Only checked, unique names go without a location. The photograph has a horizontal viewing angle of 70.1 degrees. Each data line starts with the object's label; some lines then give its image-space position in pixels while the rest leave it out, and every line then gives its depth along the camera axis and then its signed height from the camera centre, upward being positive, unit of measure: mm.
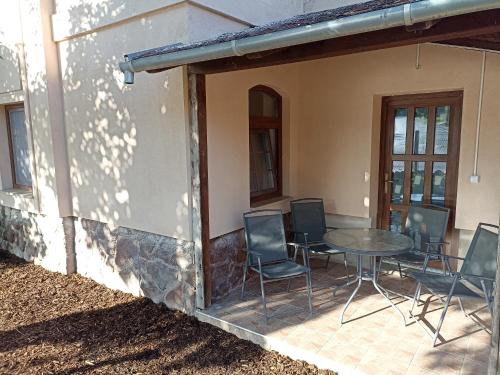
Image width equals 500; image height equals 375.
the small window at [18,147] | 6358 -21
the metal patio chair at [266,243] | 4238 -1235
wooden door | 4773 -174
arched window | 5285 +0
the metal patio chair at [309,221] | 5203 -1164
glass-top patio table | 3625 -1097
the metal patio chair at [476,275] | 3281 -1246
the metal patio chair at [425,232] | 4430 -1165
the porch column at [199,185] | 3771 -450
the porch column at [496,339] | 2285 -1294
